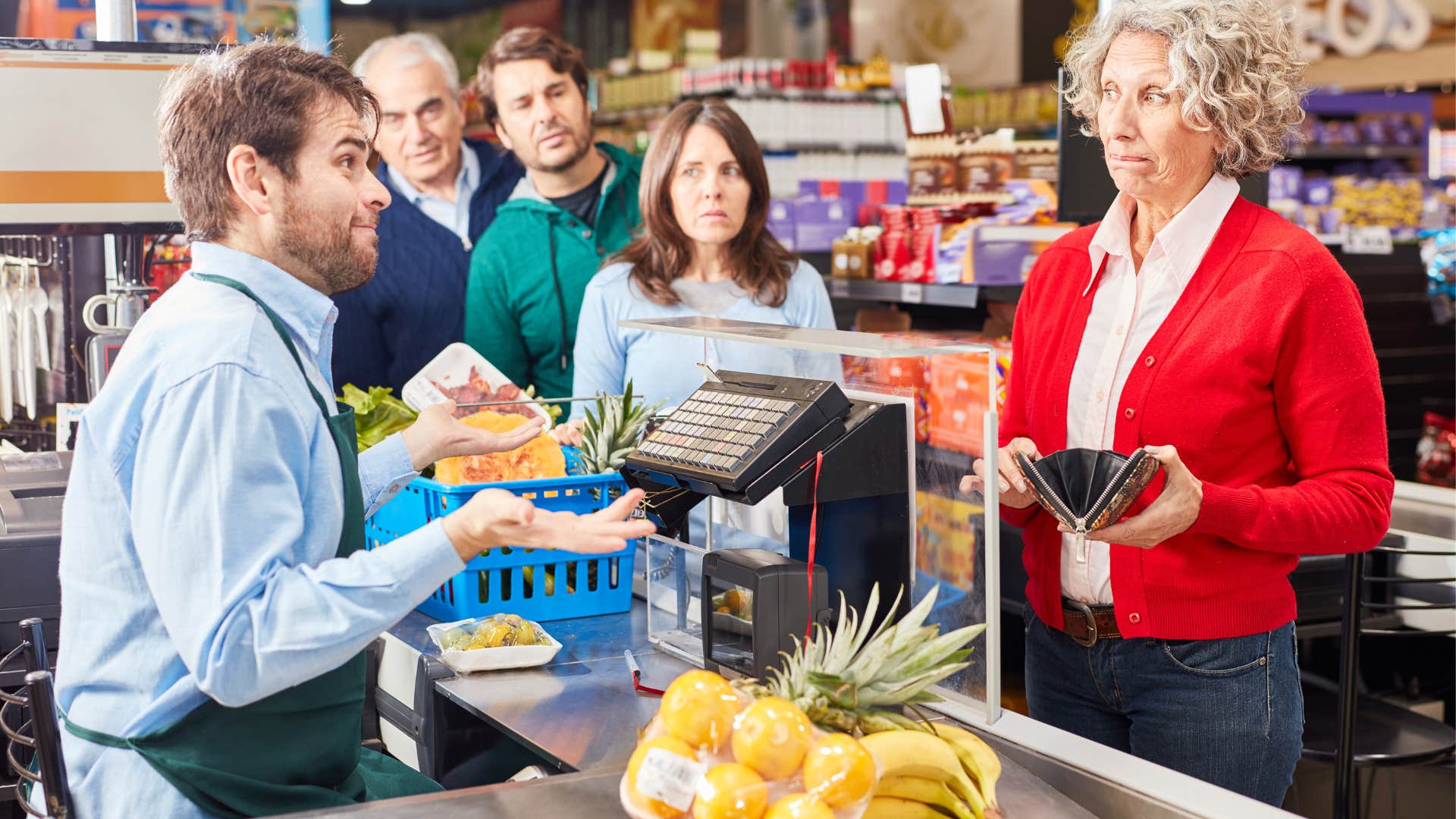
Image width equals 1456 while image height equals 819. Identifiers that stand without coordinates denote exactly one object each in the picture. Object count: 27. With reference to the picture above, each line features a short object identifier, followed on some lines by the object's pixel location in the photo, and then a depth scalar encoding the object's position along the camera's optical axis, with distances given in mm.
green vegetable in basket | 2814
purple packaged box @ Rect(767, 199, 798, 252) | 6070
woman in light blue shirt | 3400
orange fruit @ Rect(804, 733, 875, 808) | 1396
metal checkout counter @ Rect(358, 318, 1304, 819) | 1683
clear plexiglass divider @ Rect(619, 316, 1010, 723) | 1816
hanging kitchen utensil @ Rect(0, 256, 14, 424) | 3281
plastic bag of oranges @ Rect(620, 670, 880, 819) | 1392
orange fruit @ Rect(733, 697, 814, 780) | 1416
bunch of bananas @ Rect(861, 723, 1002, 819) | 1522
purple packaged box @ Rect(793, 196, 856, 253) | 6035
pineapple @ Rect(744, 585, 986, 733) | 1551
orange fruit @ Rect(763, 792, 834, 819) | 1365
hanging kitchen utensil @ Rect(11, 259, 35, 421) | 3279
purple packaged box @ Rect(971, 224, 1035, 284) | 4082
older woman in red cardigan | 2014
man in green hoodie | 3941
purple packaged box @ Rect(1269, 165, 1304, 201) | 6926
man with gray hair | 3990
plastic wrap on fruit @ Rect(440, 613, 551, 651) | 2275
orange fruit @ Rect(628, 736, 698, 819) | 1438
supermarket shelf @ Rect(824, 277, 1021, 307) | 4109
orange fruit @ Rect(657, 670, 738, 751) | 1473
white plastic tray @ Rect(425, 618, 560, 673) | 2229
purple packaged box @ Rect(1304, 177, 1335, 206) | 6988
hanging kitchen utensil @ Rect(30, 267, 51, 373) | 3301
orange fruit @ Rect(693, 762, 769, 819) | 1386
